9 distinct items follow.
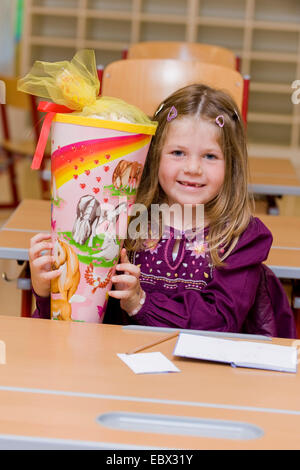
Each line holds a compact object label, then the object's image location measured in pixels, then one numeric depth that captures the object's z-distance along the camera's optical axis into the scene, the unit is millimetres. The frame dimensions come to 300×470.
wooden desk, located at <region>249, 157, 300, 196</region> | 3533
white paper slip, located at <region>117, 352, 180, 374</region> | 2028
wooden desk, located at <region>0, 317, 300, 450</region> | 1812
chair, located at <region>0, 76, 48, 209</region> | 7153
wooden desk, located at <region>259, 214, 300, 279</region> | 2651
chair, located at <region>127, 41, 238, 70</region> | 5305
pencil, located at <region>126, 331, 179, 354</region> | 2106
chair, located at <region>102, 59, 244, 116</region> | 3947
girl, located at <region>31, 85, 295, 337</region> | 2510
